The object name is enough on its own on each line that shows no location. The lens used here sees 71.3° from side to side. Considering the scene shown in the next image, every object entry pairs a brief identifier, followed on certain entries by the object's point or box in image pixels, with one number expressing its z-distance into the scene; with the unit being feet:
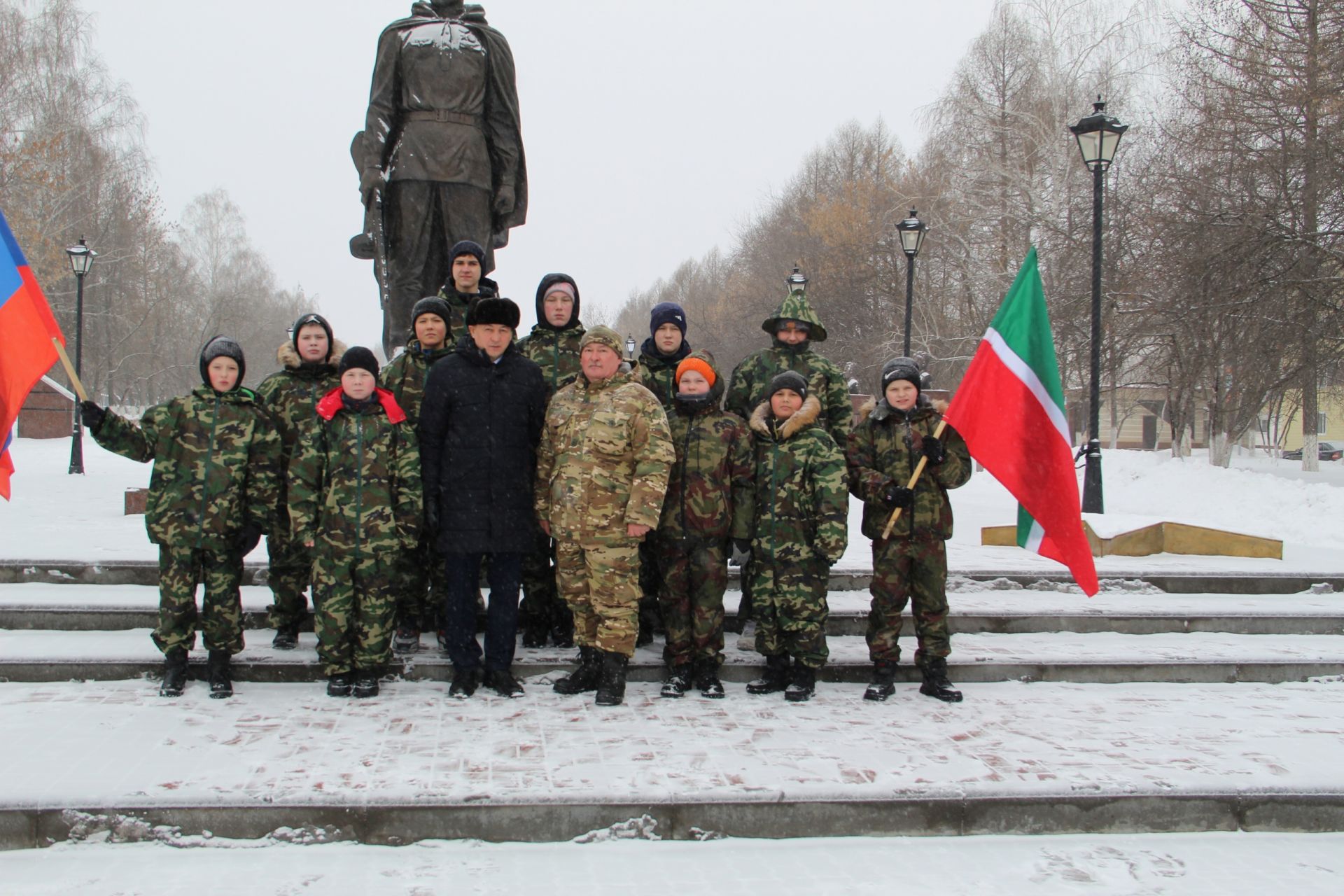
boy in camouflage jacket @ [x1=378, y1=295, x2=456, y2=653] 17.63
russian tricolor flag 15.40
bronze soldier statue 21.85
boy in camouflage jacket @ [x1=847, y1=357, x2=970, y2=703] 16.61
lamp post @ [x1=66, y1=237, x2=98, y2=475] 55.01
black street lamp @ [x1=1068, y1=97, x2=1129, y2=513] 35.55
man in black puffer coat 15.70
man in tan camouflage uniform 15.55
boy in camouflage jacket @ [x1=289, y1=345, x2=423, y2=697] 15.69
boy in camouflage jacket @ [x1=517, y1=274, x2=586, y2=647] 17.99
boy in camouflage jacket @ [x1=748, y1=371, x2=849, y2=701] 16.25
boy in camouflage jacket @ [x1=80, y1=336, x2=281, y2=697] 15.56
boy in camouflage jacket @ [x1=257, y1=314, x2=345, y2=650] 17.62
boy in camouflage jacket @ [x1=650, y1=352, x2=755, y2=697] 16.34
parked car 140.87
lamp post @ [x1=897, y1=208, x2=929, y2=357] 53.42
